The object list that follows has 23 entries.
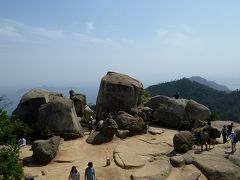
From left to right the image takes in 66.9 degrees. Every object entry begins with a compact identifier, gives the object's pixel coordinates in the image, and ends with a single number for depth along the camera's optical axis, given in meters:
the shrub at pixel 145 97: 24.71
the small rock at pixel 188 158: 14.81
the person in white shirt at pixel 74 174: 11.61
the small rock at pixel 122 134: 17.68
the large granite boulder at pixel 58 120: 17.95
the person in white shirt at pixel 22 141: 17.12
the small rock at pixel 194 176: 13.48
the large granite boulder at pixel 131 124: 18.32
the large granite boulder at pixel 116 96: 20.40
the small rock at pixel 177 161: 14.53
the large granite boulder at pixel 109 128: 17.37
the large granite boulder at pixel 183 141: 15.88
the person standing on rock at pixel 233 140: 16.00
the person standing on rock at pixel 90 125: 20.11
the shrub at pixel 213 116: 23.06
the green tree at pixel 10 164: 10.36
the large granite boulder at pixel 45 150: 15.03
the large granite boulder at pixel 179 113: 20.68
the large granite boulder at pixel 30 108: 19.74
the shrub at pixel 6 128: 11.45
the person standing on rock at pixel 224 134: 17.57
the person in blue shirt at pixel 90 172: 11.51
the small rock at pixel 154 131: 18.78
